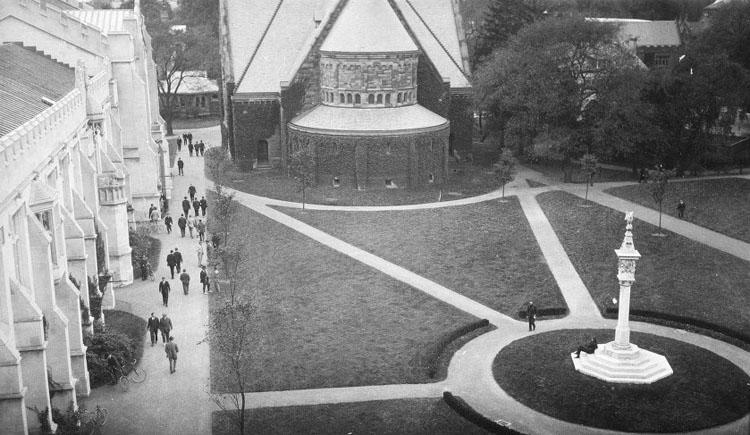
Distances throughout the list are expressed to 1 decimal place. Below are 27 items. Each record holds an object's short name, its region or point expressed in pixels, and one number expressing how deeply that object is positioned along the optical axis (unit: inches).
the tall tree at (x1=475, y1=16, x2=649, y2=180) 2394.2
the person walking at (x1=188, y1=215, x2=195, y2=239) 1952.3
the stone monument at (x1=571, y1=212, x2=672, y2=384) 1190.6
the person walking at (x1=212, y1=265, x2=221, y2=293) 1596.5
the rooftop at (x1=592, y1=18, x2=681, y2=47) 4069.9
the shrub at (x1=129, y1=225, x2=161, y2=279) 1701.5
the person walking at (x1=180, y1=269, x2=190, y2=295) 1560.4
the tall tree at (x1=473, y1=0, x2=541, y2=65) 3043.8
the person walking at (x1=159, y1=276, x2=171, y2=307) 1502.2
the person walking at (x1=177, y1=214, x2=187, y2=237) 1930.4
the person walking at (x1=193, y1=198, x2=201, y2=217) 2097.7
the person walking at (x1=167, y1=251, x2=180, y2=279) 1667.1
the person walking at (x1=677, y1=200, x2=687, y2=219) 2048.5
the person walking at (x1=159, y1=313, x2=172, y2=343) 1316.4
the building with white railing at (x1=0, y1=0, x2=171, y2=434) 938.7
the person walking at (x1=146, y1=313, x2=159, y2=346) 1338.6
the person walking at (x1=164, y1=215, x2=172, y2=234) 1969.7
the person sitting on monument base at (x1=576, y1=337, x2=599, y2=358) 1259.2
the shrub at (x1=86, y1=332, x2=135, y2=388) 1191.6
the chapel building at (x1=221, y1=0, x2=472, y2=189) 2428.6
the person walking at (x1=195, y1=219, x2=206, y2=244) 1878.7
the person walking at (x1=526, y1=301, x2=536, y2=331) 1396.4
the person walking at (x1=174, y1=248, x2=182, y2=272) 1674.1
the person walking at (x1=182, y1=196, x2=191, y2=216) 2053.4
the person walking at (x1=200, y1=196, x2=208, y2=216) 2112.2
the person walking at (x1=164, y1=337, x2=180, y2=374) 1225.4
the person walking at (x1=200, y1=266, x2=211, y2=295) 1580.5
